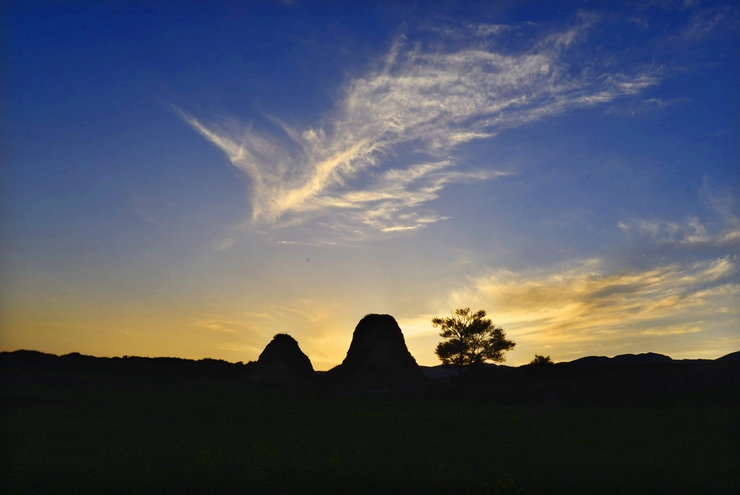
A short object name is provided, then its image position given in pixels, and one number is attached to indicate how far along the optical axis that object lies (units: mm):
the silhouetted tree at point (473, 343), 110688
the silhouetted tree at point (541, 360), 120750
